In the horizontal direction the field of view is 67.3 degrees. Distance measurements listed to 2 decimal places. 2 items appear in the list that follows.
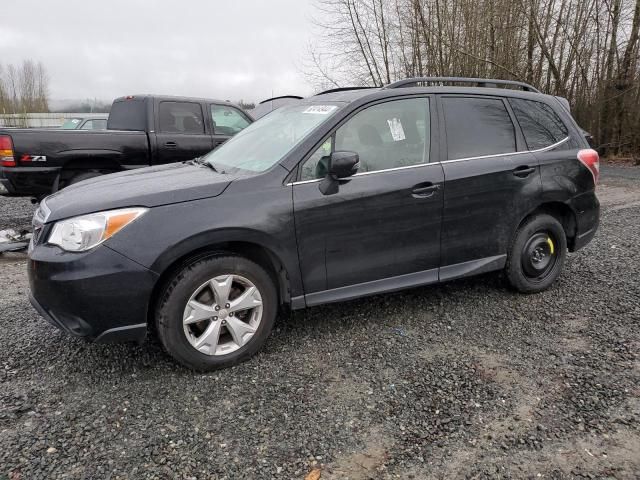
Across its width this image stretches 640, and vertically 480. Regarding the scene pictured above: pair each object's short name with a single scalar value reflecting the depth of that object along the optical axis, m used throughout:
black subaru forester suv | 2.74
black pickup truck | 6.11
